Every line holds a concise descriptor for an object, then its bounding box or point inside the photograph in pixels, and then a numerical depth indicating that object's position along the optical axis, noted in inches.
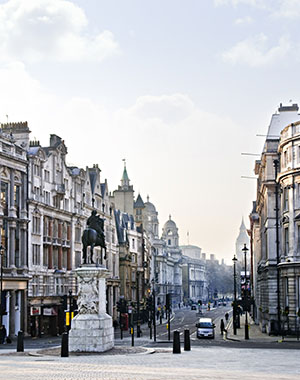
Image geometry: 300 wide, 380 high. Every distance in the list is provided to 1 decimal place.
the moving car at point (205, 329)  2453.5
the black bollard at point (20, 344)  1562.5
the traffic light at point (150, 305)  2596.0
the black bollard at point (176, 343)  1414.5
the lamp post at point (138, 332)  2641.0
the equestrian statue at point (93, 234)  1530.5
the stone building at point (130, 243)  4084.6
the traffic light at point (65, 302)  1961.9
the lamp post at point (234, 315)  2784.5
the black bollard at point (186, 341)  1544.0
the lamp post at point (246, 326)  2383.1
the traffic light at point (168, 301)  2314.2
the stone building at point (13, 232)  2472.9
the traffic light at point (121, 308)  2113.7
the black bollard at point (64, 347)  1320.1
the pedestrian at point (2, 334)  2198.6
